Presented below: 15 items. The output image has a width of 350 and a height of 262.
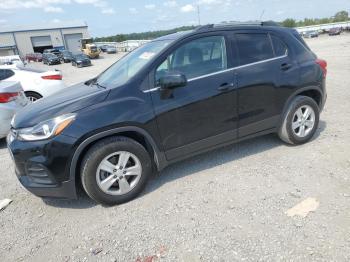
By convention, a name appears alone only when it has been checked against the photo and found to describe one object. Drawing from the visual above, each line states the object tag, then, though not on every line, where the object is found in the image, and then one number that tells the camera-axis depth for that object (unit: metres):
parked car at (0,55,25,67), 28.23
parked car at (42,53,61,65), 38.60
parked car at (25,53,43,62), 48.32
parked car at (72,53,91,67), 30.31
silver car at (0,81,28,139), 5.33
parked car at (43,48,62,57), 42.93
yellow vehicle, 43.59
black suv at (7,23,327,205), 3.03
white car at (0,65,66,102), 7.10
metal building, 61.97
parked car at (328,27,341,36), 53.08
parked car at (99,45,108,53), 55.19
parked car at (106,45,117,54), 52.38
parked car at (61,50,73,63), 39.45
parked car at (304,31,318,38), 54.25
